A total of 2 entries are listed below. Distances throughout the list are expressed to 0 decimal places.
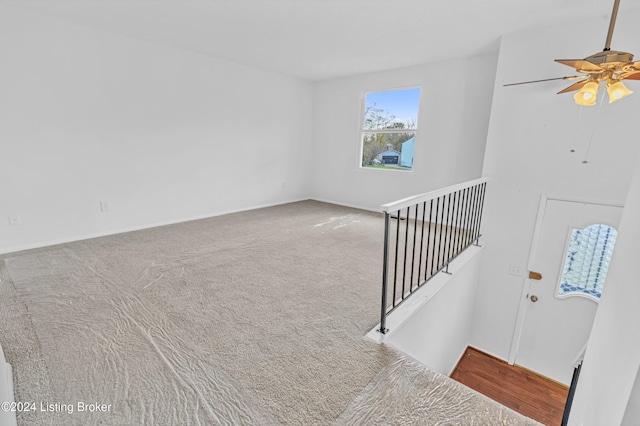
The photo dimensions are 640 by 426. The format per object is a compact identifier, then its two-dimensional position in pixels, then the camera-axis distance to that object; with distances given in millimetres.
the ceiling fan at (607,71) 1739
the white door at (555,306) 3158
